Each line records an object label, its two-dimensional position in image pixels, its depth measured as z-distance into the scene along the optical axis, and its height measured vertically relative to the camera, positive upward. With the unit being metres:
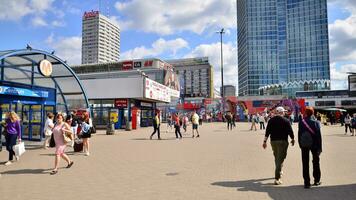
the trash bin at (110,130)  22.34 -1.12
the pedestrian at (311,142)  6.37 -0.59
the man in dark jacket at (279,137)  6.63 -0.50
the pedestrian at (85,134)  11.45 -0.72
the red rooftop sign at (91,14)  169.62 +55.43
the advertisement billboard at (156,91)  28.98 +2.37
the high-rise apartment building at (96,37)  169.62 +42.85
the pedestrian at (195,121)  19.22 -0.43
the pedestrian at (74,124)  14.71 -0.46
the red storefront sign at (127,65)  110.76 +17.99
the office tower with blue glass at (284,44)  106.56 +25.15
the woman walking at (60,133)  8.23 -0.49
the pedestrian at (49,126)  12.93 -0.47
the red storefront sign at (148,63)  103.46 +17.12
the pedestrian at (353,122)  19.42 -0.55
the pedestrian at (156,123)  18.13 -0.51
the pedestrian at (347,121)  21.14 -0.52
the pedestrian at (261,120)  27.67 -0.55
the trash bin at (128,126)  26.95 -1.01
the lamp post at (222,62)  45.41 +7.81
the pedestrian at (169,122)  30.35 -0.77
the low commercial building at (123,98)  28.47 +1.56
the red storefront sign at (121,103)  28.75 +1.06
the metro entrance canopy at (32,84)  13.40 +1.51
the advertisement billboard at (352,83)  67.41 +6.60
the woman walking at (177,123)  18.56 -0.53
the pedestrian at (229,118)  28.11 -0.37
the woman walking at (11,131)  9.59 -0.51
